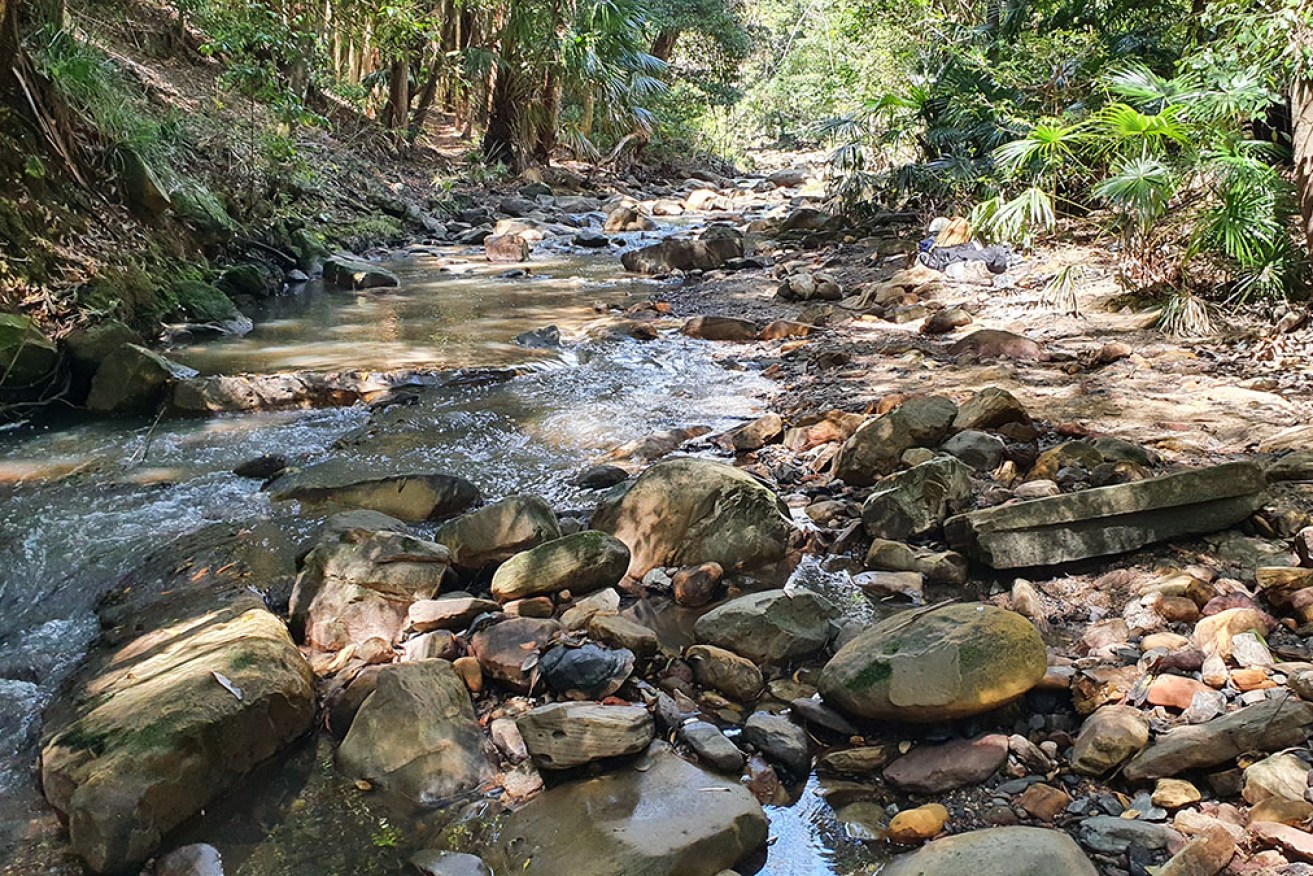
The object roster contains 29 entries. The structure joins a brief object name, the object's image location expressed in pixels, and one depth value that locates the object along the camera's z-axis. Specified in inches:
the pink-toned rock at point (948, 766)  88.5
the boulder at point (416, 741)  94.0
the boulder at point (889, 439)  166.7
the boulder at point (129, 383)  215.9
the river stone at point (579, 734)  91.9
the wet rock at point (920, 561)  131.8
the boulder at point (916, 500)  143.0
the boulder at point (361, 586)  123.8
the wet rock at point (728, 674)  106.9
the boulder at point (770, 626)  113.0
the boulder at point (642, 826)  79.7
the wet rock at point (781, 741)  93.8
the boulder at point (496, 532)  142.1
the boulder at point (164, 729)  83.7
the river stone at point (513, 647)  109.7
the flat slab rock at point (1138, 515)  125.2
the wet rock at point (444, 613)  122.4
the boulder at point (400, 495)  164.7
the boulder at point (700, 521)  142.0
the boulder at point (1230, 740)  82.0
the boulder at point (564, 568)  130.0
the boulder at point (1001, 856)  71.1
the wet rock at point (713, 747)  92.7
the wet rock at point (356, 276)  397.4
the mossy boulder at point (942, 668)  93.4
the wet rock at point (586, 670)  105.2
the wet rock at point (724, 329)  311.3
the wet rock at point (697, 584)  132.6
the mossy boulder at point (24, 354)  205.8
